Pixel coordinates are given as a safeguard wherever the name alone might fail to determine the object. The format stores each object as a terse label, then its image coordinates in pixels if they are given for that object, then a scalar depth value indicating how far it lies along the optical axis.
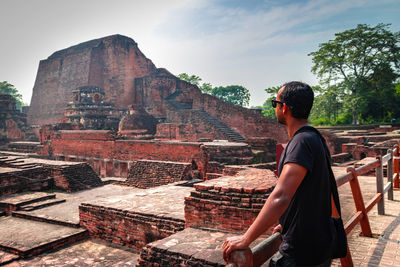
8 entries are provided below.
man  1.24
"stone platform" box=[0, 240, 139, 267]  3.93
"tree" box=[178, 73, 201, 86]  47.88
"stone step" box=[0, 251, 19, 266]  4.01
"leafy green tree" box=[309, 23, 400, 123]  20.61
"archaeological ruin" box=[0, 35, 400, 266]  3.08
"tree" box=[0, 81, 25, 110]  53.69
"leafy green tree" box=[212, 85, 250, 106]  53.88
